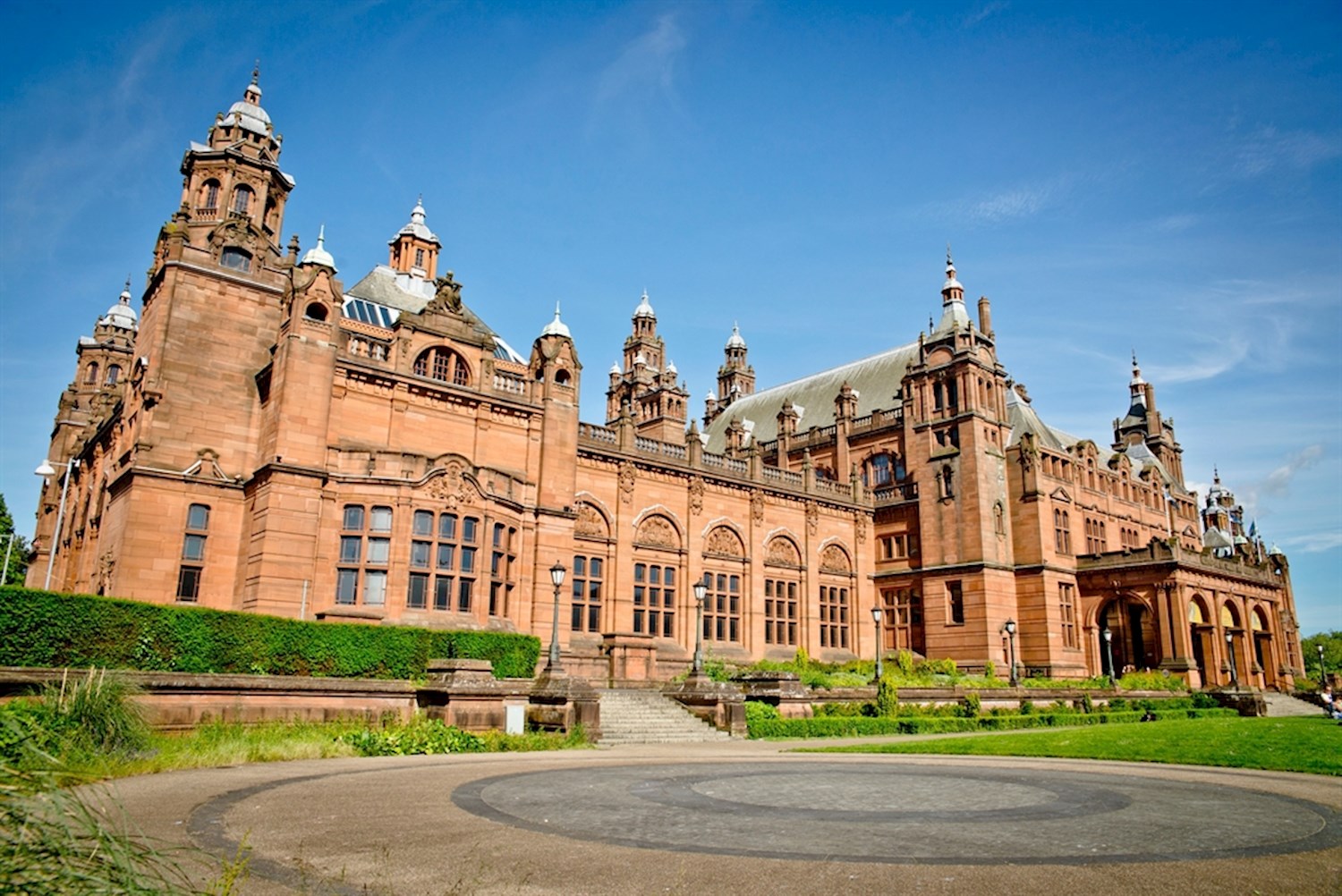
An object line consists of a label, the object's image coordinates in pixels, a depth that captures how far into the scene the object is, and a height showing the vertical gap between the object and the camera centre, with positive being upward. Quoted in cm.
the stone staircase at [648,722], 2570 -191
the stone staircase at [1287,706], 4785 -206
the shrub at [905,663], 4600 -4
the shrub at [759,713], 2816 -169
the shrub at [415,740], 1919 -192
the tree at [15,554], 6370 +716
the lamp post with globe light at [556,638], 2551 +53
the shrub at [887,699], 3198 -135
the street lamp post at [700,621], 2942 +123
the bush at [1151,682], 4725 -88
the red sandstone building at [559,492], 3006 +742
